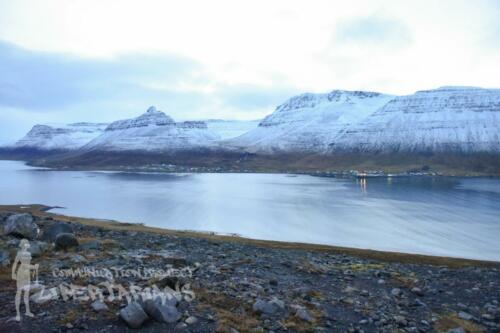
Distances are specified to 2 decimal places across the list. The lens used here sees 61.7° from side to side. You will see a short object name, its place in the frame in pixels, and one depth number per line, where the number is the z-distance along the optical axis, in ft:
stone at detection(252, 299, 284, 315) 49.34
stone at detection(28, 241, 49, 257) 68.23
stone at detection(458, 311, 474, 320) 54.81
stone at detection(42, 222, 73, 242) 86.68
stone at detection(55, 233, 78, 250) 77.20
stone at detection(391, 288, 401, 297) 64.08
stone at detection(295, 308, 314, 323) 48.87
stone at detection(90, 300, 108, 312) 45.30
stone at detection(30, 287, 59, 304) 46.46
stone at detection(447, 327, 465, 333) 47.88
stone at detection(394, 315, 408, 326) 50.21
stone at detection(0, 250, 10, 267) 60.90
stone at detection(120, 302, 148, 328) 41.65
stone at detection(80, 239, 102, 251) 80.07
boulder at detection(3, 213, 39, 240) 87.71
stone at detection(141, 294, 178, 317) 44.06
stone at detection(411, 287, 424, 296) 65.69
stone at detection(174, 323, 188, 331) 42.73
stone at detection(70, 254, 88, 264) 65.82
